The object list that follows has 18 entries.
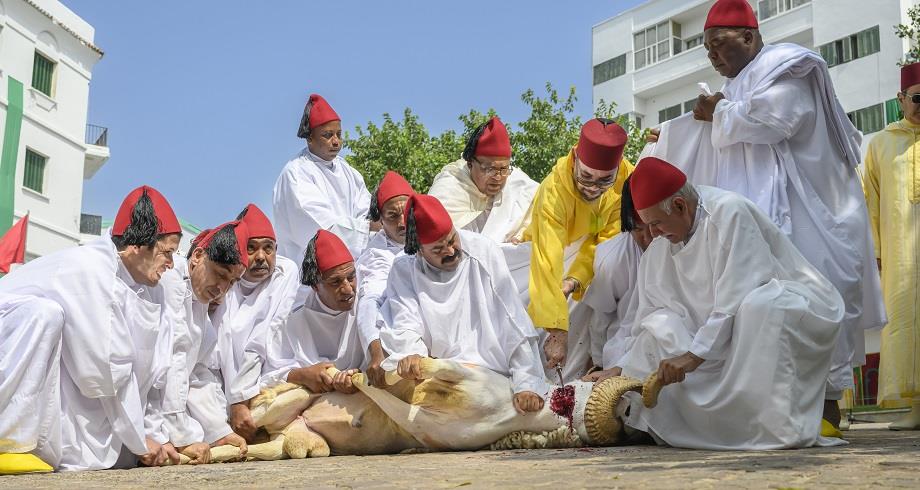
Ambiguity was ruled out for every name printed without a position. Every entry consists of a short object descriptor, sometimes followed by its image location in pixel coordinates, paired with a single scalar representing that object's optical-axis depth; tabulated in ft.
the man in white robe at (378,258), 20.15
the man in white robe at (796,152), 20.36
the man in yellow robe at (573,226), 21.17
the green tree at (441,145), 70.44
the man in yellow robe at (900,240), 24.71
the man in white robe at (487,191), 25.77
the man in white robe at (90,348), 17.01
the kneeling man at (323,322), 21.80
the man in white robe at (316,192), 27.09
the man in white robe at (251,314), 21.07
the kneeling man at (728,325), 16.80
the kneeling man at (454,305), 19.95
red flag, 41.81
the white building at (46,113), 78.18
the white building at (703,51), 89.61
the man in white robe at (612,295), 21.48
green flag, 75.15
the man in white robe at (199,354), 19.52
